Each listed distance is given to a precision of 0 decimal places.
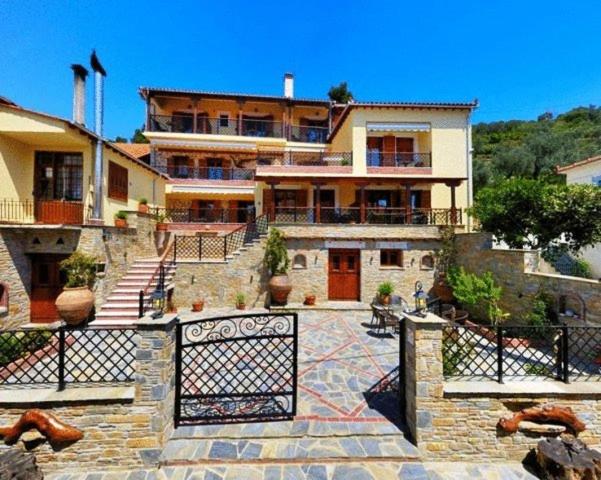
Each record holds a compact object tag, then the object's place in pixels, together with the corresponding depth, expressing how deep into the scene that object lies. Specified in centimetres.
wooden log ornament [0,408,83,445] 395
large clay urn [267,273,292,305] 1176
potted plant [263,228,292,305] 1180
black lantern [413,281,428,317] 431
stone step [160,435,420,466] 396
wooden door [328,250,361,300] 1281
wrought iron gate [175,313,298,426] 453
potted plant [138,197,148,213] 1449
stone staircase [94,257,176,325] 880
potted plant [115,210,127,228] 1184
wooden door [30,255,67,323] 988
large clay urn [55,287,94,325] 837
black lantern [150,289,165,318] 436
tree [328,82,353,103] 3112
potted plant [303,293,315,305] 1224
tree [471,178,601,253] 835
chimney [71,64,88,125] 1009
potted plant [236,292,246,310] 1181
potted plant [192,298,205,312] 1145
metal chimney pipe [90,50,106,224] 1055
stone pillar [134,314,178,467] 404
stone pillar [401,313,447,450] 416
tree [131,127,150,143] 4091
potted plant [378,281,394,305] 1204
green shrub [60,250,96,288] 880
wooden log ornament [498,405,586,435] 424
